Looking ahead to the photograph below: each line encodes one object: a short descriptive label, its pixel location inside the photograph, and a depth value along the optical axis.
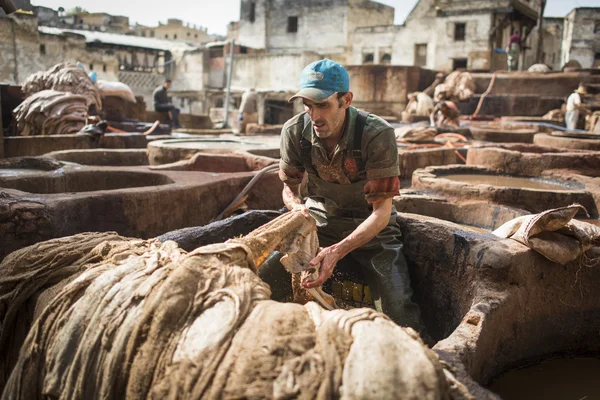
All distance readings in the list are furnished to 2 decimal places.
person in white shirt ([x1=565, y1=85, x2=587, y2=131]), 12.45
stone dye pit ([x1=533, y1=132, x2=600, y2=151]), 7.21
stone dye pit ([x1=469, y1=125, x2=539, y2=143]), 9.34
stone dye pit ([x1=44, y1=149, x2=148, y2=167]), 6.30
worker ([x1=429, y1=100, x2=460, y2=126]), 11.61
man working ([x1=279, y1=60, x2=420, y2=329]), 2.58
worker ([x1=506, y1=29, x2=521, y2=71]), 20.33
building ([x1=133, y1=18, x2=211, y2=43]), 47.28
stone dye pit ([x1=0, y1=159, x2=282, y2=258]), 3.12
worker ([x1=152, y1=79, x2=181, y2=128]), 15.05
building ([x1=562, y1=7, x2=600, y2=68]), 30.42
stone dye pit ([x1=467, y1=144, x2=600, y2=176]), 6.02
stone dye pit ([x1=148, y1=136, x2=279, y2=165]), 6.55
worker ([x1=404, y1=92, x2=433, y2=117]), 15.19
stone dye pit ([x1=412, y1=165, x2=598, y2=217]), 4.56
